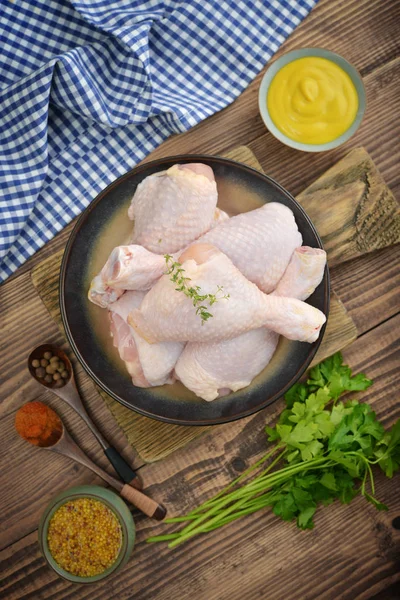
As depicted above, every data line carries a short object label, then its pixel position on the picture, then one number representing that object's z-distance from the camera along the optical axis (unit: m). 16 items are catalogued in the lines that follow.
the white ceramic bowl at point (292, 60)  0.82
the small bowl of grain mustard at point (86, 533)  0.81
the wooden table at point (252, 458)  0.85
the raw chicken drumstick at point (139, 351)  0.76
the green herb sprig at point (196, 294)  0.72
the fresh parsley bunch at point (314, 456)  0.81
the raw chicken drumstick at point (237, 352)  0.76
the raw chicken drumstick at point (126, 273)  0.73
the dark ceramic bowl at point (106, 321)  0.79
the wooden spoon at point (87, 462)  0.83
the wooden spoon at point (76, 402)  0.83
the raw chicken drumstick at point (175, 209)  0.75
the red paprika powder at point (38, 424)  0.82
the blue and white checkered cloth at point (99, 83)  0.82
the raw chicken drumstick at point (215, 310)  0.73
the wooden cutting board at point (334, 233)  0.82
